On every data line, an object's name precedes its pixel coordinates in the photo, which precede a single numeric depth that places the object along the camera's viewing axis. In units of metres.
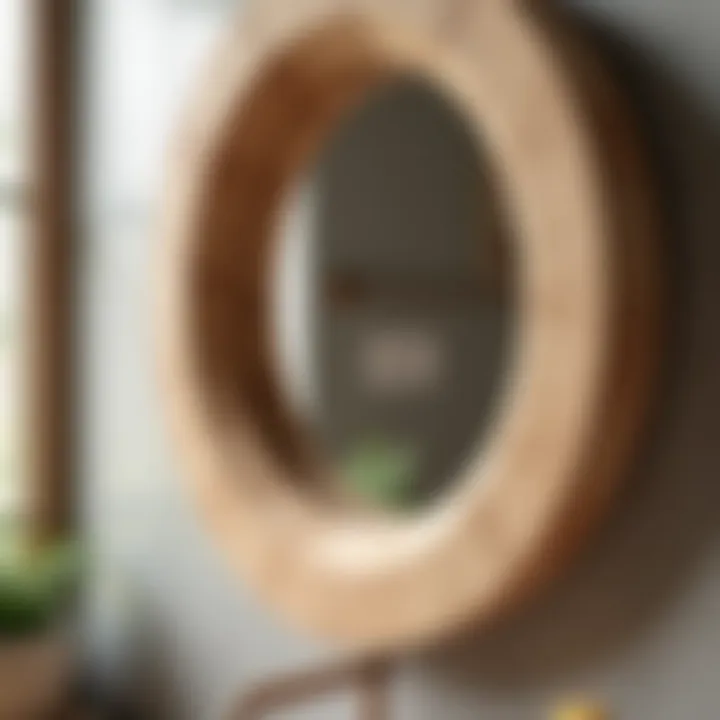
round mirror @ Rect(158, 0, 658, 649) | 1.94
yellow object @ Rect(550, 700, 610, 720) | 1.90
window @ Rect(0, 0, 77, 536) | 2.55
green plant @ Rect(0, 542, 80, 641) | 2.40
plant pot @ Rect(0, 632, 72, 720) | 2.39
